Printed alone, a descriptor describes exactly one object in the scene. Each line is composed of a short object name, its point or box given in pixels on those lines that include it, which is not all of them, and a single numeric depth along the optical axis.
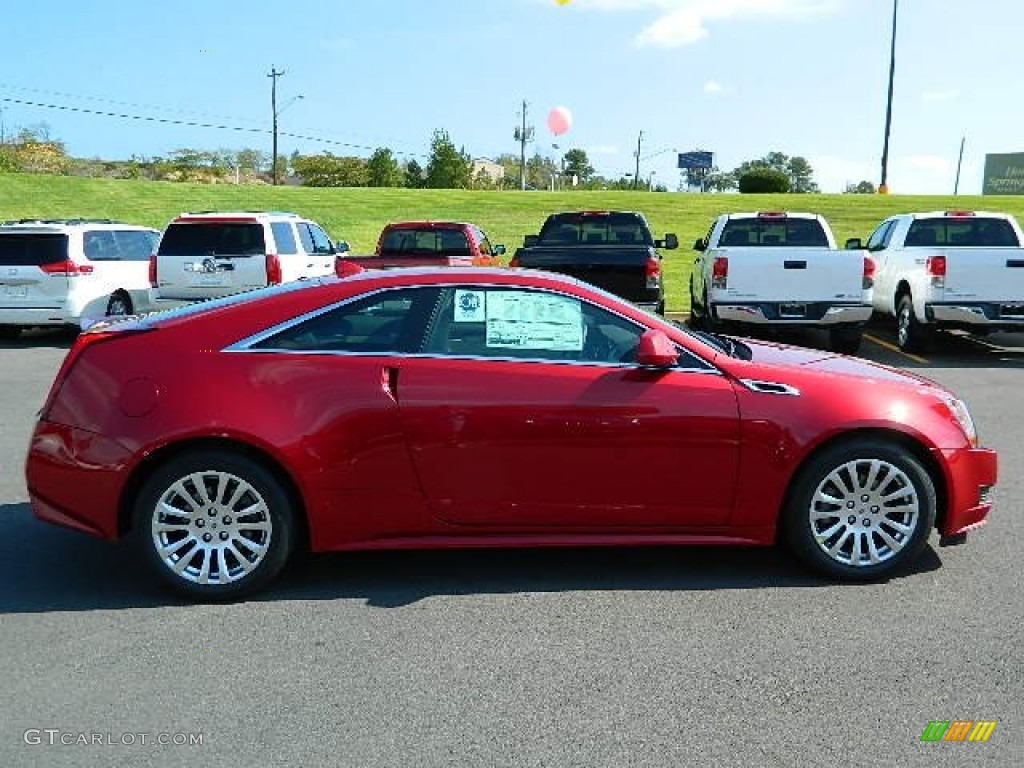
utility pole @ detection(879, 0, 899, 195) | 55.12
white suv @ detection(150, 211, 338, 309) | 13.28
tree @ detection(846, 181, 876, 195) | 123.88
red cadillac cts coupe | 4.44
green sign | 87.06
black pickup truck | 12.39
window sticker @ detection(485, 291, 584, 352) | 4.64
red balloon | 42.16
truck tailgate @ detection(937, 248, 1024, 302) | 11.83
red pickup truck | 14.70
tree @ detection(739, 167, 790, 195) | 59.06
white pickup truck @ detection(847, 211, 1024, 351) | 11.89
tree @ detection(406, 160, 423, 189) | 89.40
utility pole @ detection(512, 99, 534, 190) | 99.70
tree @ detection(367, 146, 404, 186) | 84.38
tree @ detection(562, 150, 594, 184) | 141.38
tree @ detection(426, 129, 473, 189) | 81.81
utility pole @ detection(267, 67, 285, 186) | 86.38
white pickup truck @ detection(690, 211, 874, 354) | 11.89
